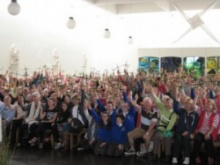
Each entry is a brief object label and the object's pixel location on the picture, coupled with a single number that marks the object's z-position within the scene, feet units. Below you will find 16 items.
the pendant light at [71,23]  42.55
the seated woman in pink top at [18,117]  24.85
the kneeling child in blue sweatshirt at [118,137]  21.49
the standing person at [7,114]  24.36
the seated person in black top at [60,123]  23.69
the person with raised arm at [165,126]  20.42
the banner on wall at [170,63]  61.16
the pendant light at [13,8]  31.04
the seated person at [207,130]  19.56
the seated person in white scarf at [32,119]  24.40
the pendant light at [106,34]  48.55
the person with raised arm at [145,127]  21.13
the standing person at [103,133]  21.80
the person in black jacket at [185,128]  19.84
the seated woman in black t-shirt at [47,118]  24.14
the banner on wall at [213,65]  58.13
